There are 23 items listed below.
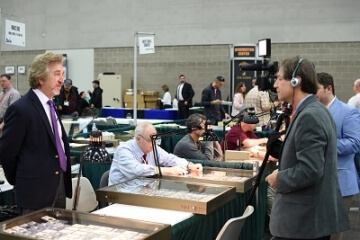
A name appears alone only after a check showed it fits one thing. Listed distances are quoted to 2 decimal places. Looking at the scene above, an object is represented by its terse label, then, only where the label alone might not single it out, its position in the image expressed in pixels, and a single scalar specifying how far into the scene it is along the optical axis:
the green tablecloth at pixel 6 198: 3.59
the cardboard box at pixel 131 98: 14.31
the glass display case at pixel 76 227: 1.97
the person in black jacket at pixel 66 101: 9.24
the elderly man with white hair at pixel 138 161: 3.28
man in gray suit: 2.05
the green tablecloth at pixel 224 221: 2.43
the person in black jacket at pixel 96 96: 13.23
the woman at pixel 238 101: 9.69
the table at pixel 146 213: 2.39
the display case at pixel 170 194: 2.57
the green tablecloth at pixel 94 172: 4.55
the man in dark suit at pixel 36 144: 2.39
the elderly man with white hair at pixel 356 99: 7.26
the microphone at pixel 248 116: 4.66
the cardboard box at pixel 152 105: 14.38
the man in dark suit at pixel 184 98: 12.69
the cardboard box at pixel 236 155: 4.48
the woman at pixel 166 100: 14.15
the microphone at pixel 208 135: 4.29
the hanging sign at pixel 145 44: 8.26
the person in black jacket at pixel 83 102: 12.28
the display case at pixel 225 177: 3.23
